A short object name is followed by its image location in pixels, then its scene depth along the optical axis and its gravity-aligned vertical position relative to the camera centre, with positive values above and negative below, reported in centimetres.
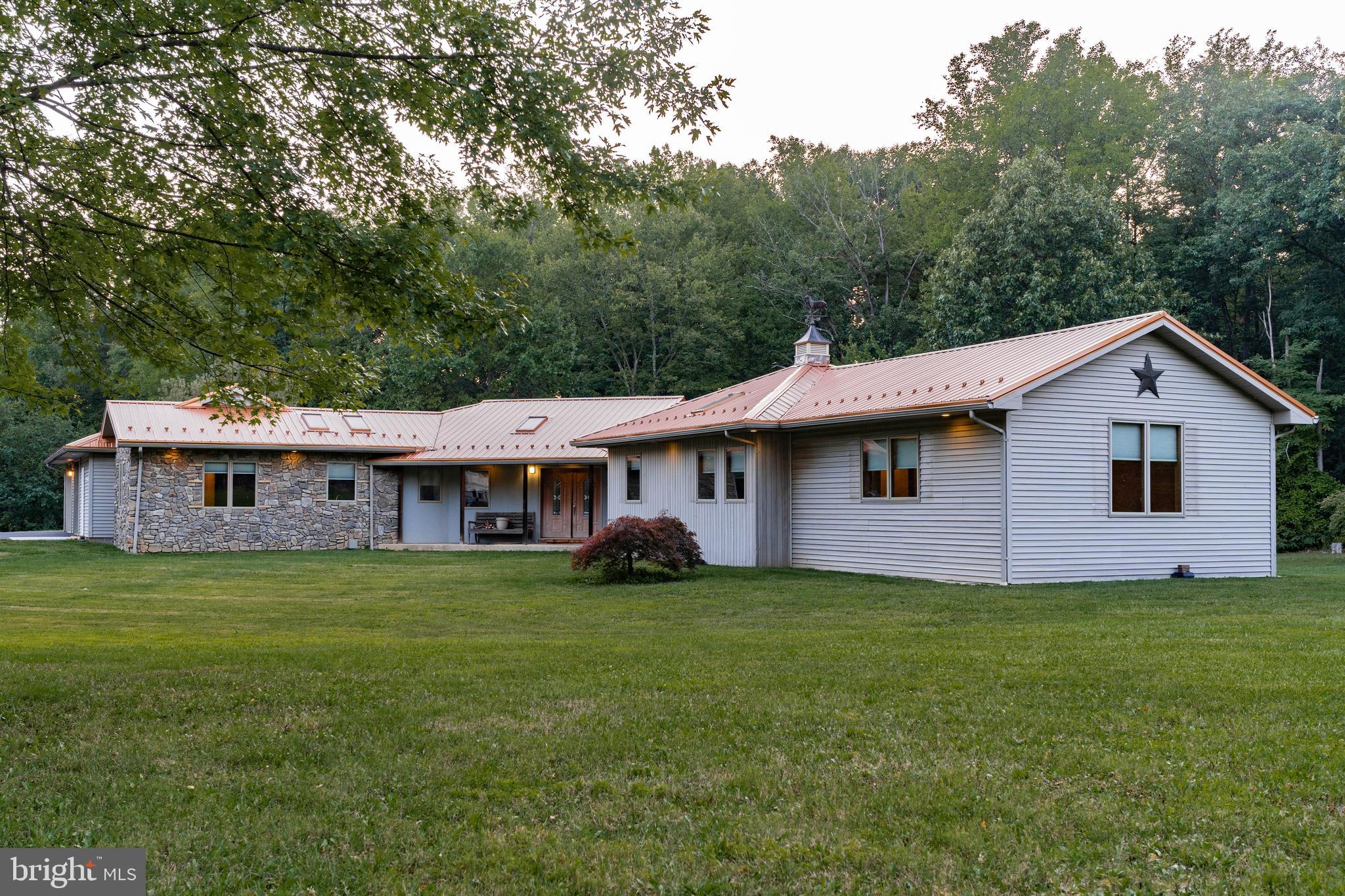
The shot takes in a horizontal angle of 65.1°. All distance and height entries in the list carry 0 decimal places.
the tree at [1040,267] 3016 +667
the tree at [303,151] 662 +234
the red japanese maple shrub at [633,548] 1661 -91
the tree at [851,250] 4025 +951
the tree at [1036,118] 3756 +1445
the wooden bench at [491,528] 2862 -101
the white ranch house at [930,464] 1538 +48
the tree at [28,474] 3897 +65
